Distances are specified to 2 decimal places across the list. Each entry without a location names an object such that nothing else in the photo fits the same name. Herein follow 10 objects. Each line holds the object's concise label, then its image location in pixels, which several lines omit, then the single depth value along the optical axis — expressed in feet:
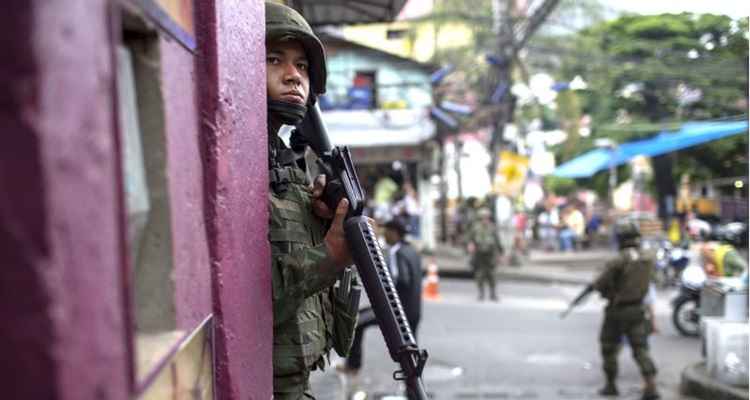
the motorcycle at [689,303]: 30.66
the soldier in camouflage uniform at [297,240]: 6.35
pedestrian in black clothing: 20.93
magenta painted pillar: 4.85
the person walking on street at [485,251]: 42.48
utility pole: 55.16
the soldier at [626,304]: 22.21
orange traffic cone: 42.86
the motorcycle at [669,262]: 45.42
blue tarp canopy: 56.18
